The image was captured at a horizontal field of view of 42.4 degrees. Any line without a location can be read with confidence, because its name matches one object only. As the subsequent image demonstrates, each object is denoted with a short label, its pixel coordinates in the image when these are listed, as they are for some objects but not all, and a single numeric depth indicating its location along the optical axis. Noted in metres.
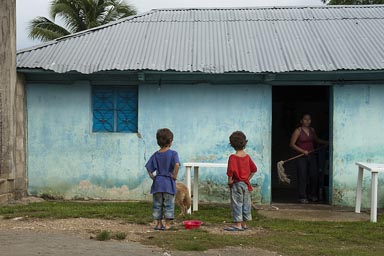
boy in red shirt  6.75
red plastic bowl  6.78
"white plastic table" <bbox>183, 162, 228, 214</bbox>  7.86
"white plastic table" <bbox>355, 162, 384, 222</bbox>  7.34
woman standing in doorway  9.49
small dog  7.49
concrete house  8.94
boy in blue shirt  6.69
